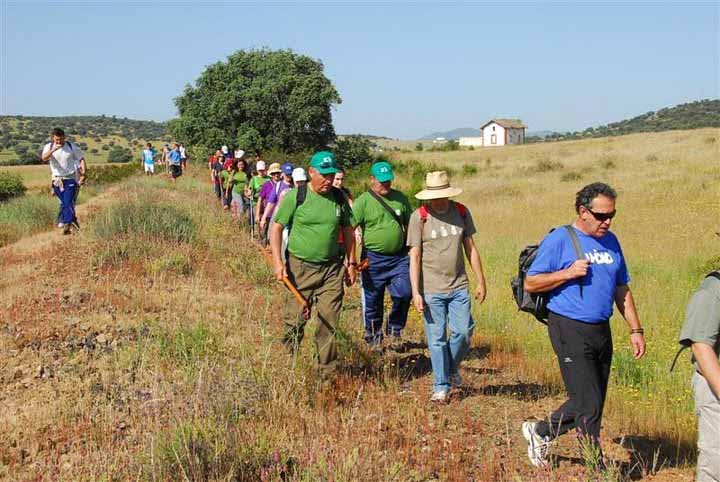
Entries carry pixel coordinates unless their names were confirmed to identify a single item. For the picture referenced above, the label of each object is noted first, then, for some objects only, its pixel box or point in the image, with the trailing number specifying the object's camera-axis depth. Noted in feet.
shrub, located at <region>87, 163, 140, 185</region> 114.01
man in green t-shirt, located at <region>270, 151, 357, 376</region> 21.11
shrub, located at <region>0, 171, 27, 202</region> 113.70
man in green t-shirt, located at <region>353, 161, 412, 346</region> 25.46
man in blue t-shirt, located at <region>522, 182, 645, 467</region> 15.67
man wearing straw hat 20.98
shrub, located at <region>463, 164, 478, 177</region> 145.89
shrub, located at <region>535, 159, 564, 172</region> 136.65
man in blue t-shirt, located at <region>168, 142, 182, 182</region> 94.94
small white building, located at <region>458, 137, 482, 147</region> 548.19
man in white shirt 41.50
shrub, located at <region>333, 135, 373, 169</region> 169.07
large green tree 157.58
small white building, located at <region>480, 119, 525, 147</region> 479.82
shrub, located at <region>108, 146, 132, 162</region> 276.21
